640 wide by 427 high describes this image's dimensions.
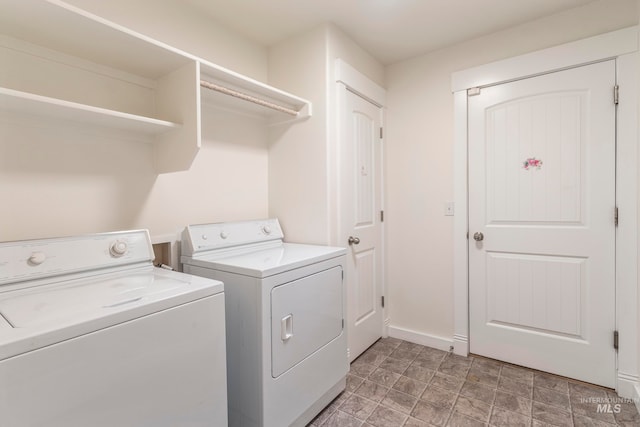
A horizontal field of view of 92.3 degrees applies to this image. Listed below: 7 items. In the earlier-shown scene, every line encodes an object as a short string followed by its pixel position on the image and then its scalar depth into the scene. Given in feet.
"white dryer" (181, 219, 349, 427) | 4.44
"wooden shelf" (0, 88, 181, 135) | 3.58
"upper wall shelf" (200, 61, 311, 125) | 5.44
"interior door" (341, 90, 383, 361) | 7.27
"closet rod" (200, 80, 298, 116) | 5.26
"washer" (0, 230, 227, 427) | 2.49
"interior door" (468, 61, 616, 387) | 6.18
